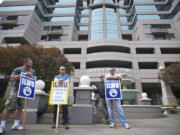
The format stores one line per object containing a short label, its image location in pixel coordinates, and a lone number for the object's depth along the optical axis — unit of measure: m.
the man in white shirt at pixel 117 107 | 4.22
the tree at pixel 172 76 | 18.02
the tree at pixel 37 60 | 14.55
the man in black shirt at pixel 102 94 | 4.85
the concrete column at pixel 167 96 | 17.52
